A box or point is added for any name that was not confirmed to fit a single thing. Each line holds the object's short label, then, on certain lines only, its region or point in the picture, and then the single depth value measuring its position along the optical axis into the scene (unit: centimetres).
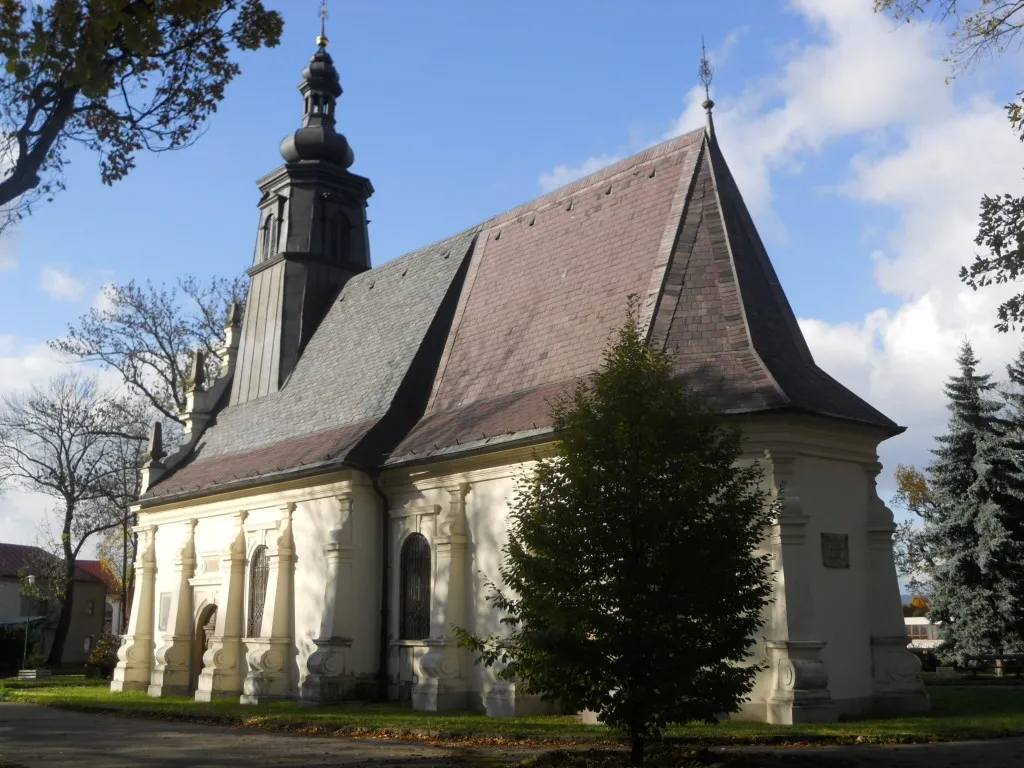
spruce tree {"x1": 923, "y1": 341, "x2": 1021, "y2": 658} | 2880
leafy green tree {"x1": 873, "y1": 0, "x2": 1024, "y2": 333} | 1107
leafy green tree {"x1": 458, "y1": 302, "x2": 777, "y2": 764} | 1191
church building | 1772
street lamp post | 4773
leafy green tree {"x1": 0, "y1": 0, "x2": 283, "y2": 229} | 851
